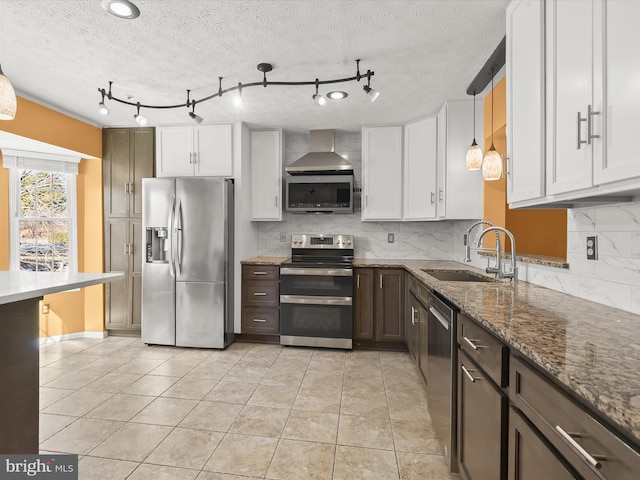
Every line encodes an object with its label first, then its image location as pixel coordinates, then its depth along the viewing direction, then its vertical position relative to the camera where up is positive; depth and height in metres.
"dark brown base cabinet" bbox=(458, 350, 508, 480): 1.13 -0.74
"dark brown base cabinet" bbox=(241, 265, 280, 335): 3.75 -0.72
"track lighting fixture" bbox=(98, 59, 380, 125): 2.44 +1.19
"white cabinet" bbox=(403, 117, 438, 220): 3.49 +0.73
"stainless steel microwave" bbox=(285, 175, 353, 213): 3.85 +0.50
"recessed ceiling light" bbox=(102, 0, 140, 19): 1.77 +1.24
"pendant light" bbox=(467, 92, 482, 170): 2.43 +0.58
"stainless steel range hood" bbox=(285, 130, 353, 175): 3.80 +0.88
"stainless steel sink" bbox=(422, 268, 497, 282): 2.93 -0.34
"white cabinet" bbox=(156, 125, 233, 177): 3.82 +0.98
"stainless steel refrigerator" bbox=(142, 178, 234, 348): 3.60 -0.28
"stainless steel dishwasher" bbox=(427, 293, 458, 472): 1.68 -0.78
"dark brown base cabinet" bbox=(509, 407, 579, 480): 0.81 -0.60
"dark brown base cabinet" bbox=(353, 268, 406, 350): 3.53 -0.76
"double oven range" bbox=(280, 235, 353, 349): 3.56 -0.74
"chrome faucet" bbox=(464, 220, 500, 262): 2.10 -0.06
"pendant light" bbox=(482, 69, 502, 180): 2.14 +0.46
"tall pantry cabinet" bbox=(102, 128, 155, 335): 3.96 +0.25
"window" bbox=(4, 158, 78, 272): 3.65 +0.22
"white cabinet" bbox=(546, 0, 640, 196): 0.99 +0.48
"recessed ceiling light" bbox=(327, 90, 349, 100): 2.91 +1.25
